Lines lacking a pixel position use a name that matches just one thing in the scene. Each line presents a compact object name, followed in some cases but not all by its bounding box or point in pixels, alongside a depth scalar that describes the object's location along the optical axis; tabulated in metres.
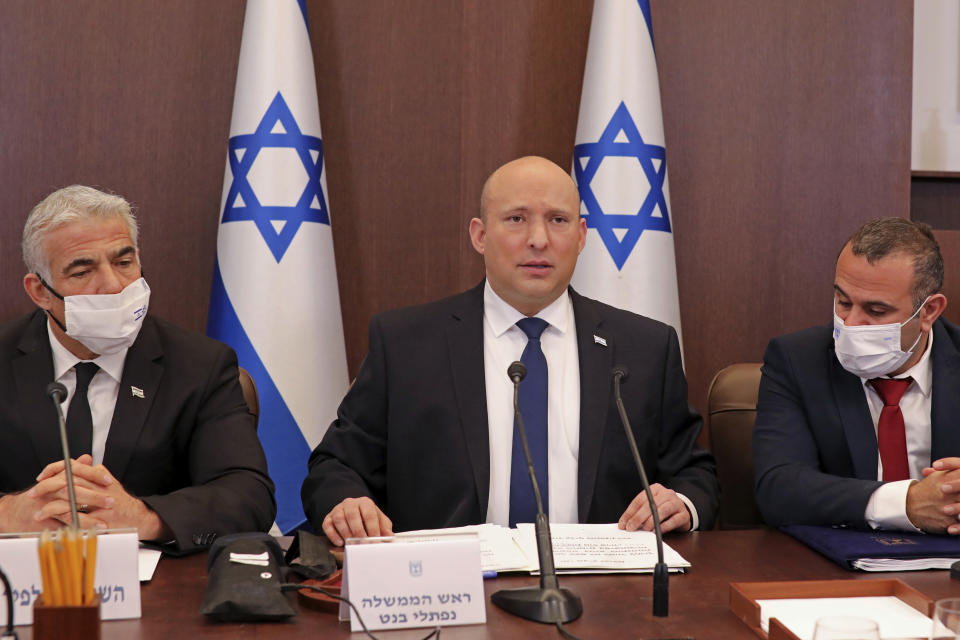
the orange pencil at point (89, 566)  2.83
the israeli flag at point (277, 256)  4.06
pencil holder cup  2.82
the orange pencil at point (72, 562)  2.82
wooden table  2.98
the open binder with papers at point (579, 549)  3.17
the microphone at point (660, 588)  3.03
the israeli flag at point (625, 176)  4.14
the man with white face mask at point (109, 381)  3.47
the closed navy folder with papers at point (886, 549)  3.21
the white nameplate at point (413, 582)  2.99
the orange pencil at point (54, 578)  2.82
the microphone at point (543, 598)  3.00
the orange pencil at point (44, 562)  2.82
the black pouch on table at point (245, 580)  3.00
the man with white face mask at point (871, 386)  3.53
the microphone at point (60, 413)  3.00
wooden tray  3.01
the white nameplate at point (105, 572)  2.97
